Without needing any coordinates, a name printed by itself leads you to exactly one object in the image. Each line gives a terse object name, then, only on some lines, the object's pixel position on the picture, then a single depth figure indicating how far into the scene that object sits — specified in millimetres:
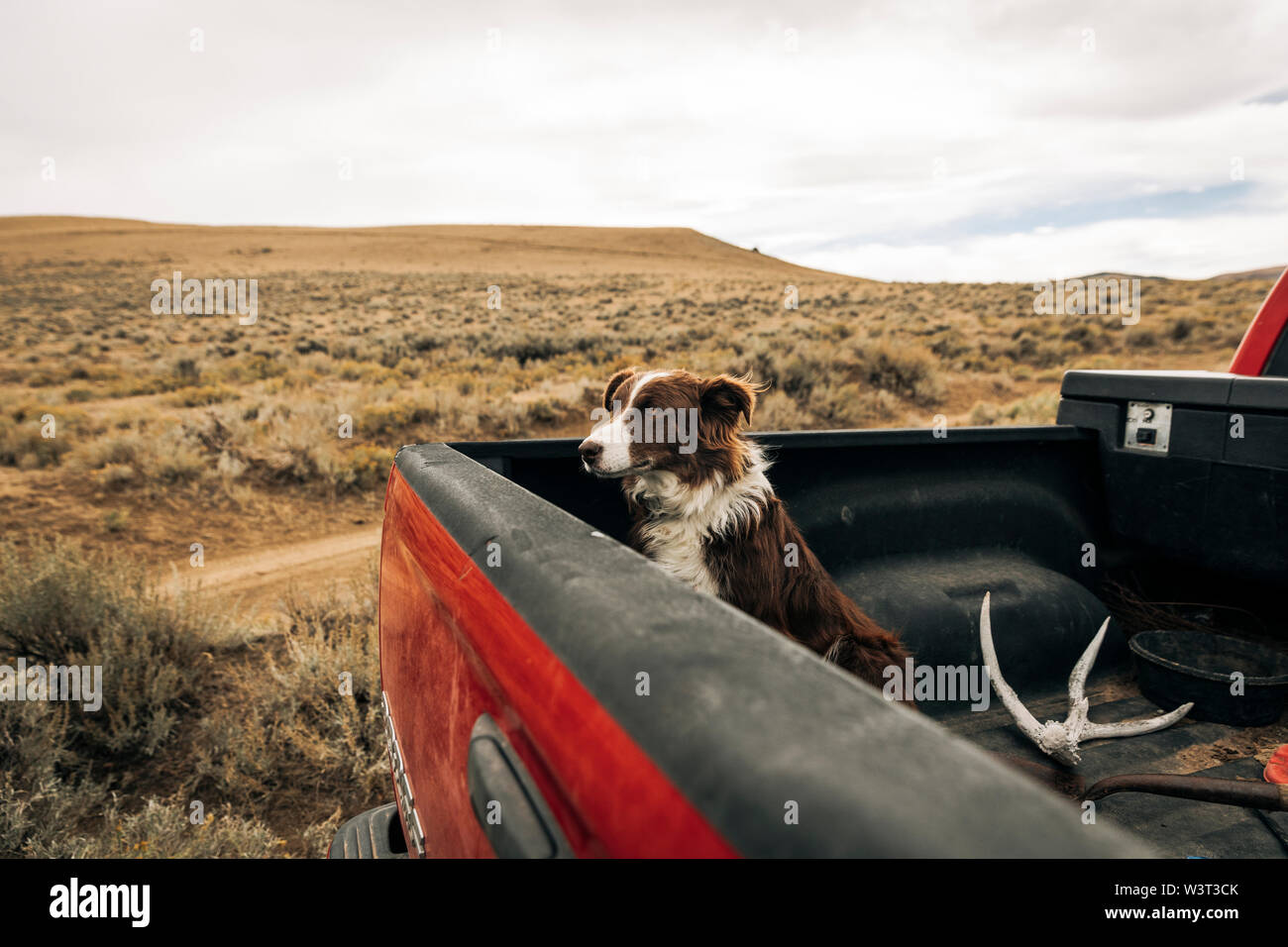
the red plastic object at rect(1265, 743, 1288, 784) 2725
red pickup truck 669
